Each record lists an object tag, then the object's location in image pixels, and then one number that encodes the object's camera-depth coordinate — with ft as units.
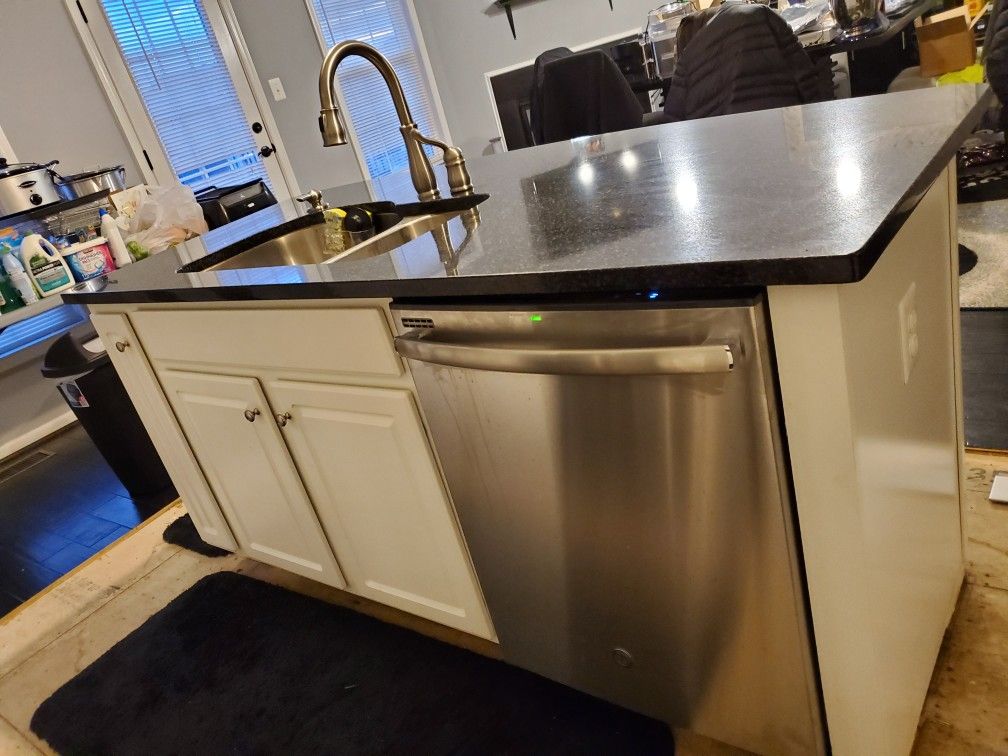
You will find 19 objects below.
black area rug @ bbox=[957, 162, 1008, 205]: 10.26
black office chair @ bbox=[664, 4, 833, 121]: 6.63
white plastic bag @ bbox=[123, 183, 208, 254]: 9.16
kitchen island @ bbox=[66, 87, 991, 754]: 2.54
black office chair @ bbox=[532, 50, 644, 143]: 9.36
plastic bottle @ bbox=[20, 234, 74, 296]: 9.15
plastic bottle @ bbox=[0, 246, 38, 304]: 9.13
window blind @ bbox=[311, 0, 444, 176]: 16.71
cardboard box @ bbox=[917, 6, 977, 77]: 10.40
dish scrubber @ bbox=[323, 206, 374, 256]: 5.88
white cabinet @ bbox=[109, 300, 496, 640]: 4.10
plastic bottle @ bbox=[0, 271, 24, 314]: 9.21
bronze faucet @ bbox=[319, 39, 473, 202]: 4.80
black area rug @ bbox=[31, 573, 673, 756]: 4.40
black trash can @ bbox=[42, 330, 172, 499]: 8.08
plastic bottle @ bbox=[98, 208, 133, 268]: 9.32
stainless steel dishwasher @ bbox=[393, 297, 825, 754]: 2.66
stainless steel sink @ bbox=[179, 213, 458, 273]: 5.06
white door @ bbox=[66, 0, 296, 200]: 12.78
